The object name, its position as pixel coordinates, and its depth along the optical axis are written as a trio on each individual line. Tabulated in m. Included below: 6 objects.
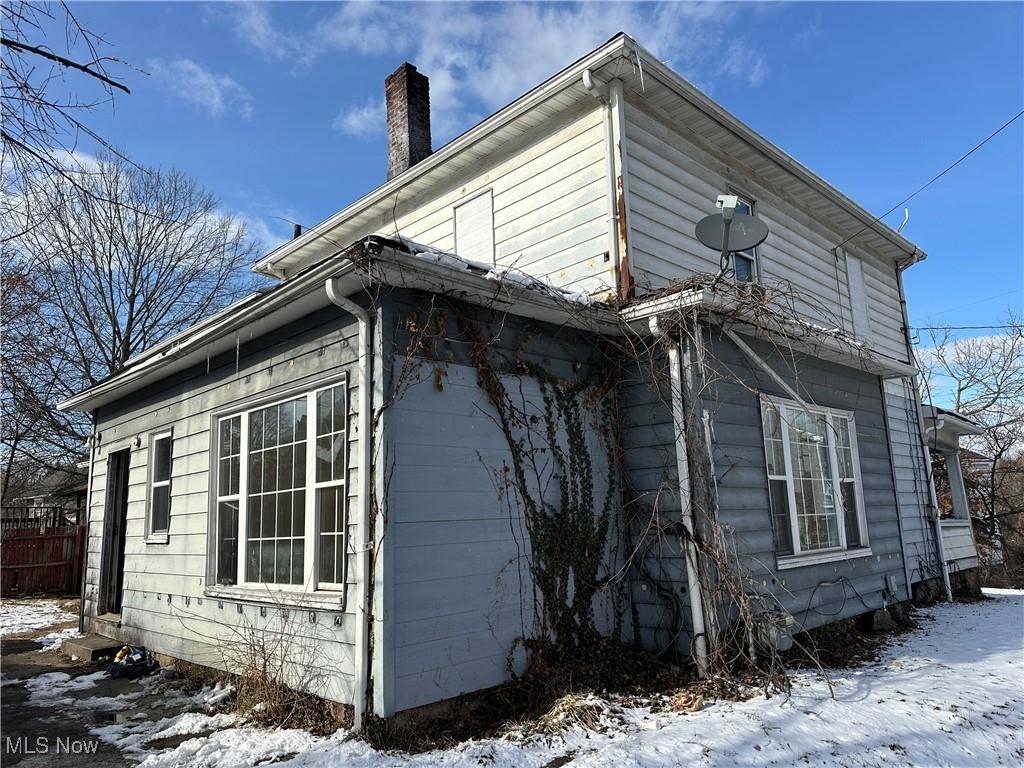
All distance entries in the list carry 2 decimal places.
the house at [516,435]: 5.18
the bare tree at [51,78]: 3.53
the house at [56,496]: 16.84
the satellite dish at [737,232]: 6.54
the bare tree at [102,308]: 18.69
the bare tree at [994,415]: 20.52
